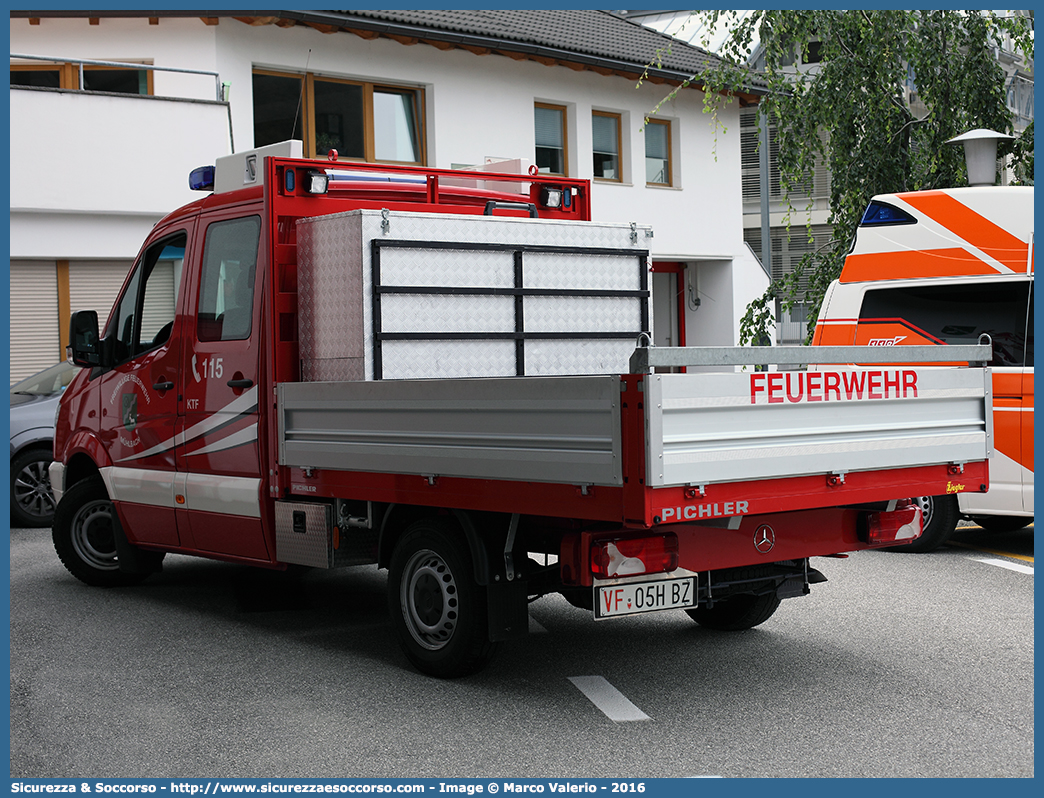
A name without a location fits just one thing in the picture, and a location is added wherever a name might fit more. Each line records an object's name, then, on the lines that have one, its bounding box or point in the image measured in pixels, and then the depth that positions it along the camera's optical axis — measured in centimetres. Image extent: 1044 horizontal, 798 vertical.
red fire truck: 530
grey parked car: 1277
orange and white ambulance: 941
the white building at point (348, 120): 1738
